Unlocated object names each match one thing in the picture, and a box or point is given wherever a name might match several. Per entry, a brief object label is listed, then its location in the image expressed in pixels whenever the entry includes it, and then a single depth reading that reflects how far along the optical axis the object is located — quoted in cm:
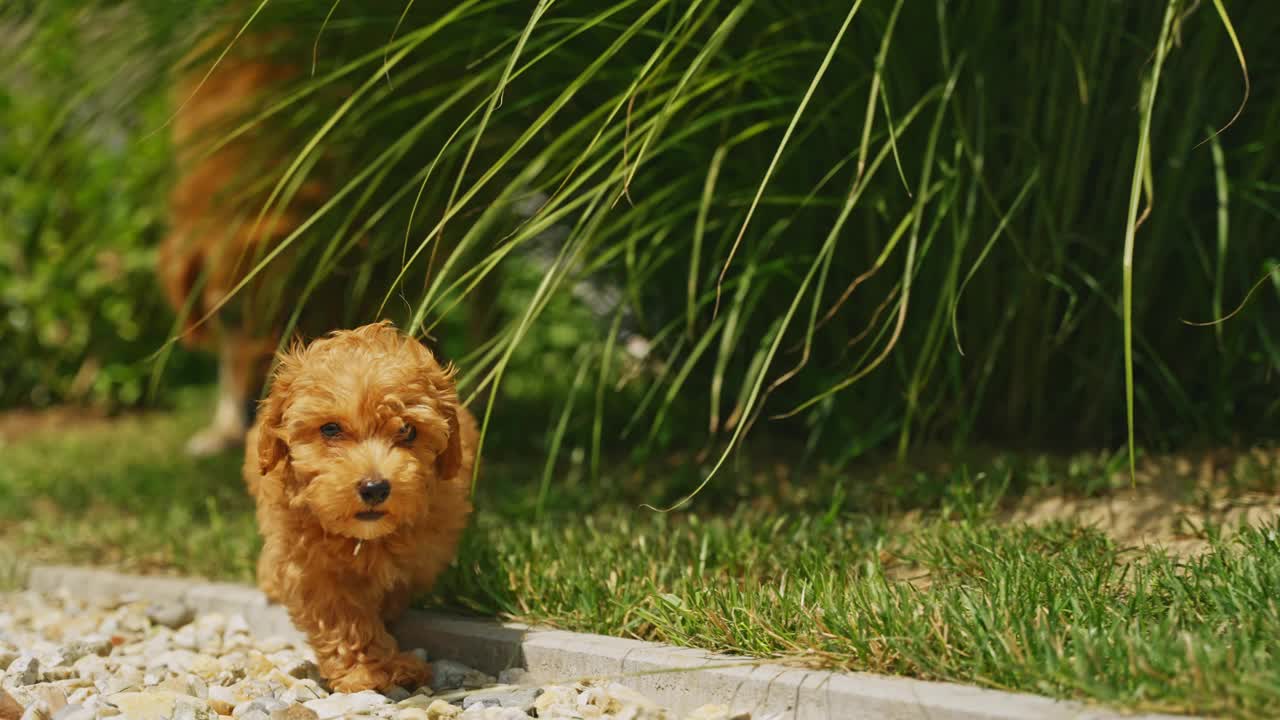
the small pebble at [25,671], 248
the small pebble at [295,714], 214
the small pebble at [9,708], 220
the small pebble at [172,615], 308
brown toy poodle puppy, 217
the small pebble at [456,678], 247
